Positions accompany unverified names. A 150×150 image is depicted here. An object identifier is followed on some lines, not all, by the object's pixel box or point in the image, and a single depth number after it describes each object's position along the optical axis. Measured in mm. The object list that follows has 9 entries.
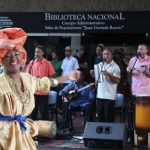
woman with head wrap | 4160
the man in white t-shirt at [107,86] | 9094
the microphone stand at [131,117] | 8877
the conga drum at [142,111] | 8406
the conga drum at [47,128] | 8648
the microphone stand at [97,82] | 9195
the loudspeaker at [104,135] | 8227
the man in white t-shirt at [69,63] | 11369
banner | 12570
